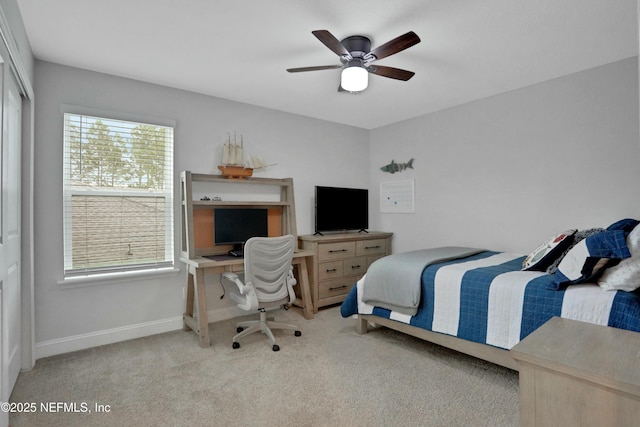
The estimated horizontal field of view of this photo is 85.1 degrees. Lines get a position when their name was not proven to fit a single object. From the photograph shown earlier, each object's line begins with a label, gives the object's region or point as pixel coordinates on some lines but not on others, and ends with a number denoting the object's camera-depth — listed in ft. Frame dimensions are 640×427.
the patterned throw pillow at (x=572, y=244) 8.01
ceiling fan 7.55
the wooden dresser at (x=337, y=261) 13.03
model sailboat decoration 11.87
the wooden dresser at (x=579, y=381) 3.25
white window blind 9.70
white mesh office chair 9.41
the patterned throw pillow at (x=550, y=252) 8.24
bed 6.49
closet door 5.93
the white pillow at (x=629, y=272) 6.39
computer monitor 11.60
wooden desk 9.93
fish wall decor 15.08
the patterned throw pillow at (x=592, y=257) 6.45
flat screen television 14.37
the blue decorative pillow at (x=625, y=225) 7.71
